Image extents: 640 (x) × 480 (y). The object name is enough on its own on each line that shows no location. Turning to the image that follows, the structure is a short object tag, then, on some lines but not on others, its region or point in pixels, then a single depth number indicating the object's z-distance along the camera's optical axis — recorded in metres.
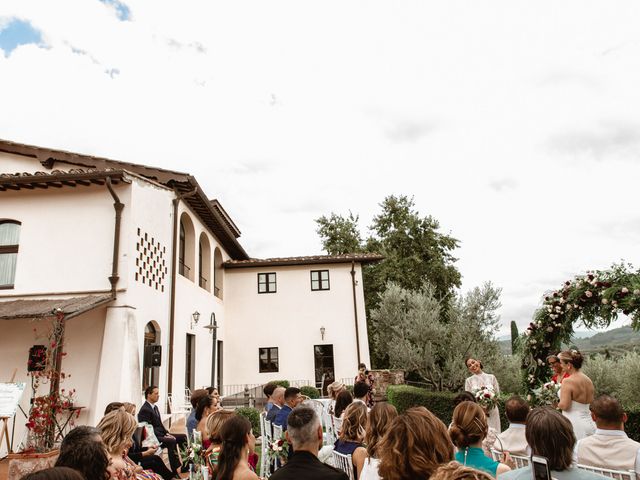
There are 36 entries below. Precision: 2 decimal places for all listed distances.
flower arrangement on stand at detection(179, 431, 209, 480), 3.73
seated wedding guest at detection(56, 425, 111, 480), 2.38
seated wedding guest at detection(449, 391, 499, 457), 4.25
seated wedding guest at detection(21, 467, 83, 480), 1.46
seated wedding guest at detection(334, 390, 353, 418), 5.40
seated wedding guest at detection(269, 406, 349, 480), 2.48
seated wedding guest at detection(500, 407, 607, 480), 2.21
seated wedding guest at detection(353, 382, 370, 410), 6.11
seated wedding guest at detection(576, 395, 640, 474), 3.09
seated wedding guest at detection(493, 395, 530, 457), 3.80
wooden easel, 7.47
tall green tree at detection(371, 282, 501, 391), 14.14
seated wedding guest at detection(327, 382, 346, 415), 7.55
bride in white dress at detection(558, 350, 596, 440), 5.02
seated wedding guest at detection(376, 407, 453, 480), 2.11
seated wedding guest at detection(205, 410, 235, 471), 3.52
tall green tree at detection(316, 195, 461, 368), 26.11
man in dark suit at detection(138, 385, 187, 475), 6.96
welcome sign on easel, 7.52
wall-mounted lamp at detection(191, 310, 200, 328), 13.79
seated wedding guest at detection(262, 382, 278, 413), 6.45
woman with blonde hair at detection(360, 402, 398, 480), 2.88
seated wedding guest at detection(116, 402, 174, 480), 5.76
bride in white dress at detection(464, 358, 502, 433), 7.09
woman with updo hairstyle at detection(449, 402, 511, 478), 2.89
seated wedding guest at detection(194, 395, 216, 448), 5.63
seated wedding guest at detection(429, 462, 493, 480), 1.29
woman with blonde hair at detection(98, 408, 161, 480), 3.54
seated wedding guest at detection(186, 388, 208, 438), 6.11
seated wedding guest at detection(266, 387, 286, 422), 6.36
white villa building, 9.45
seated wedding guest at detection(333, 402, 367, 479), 3.68
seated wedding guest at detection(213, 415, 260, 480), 2.78
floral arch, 6.89
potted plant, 6.26
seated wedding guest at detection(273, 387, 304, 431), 5.90
